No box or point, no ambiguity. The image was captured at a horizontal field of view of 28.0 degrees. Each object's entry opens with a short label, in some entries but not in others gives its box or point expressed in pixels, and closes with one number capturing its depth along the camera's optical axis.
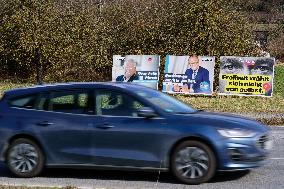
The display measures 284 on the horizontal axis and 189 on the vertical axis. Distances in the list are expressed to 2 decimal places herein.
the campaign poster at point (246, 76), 24.06
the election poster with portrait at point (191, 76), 24.70
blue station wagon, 8.18
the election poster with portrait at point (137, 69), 25.39
